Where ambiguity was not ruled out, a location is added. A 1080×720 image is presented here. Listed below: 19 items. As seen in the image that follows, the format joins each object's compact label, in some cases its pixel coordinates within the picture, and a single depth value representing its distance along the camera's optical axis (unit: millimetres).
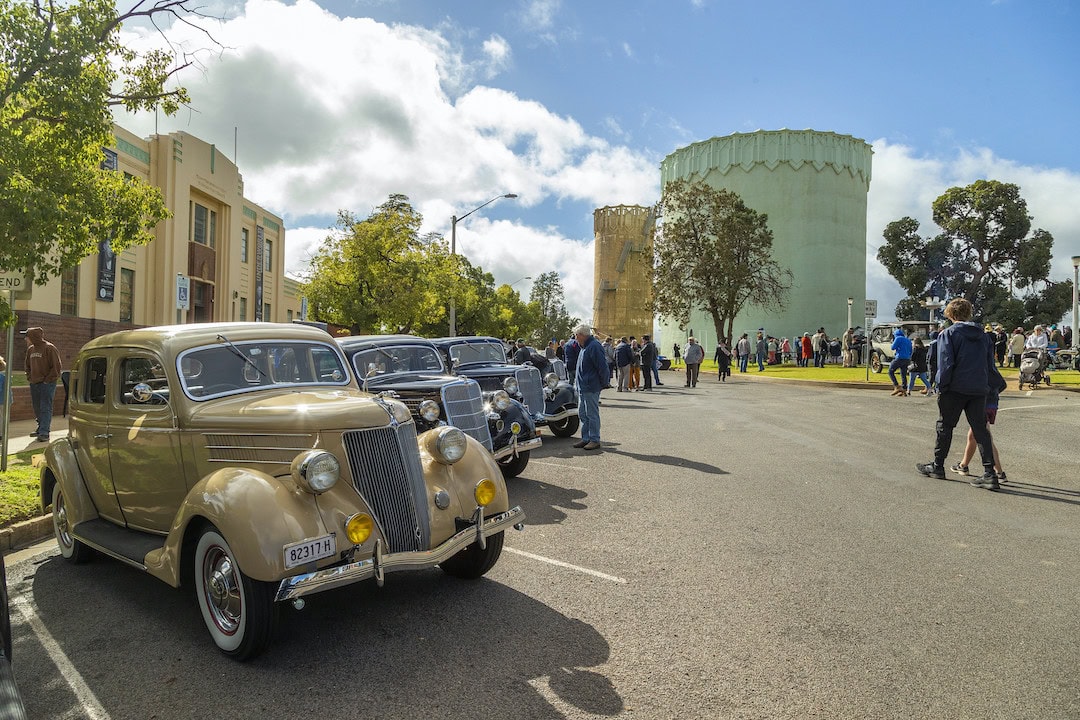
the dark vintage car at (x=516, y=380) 10484
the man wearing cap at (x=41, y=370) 10172
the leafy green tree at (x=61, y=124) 6660
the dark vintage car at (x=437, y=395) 7562
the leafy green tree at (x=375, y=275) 30641
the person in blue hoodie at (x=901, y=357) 19016
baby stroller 18812
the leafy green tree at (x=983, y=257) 44750
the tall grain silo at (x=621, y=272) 80375
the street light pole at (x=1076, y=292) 27656
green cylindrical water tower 57094
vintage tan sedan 3637
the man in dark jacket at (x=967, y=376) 7723
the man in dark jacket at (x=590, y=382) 10562
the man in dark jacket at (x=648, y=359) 23234
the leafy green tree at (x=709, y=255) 40750
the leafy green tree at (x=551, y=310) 113250
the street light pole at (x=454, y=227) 31172
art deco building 20594
